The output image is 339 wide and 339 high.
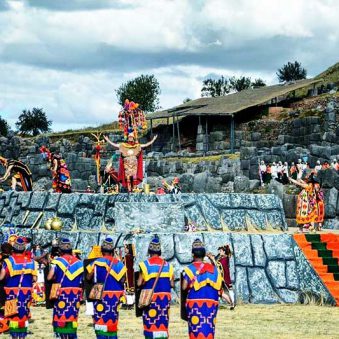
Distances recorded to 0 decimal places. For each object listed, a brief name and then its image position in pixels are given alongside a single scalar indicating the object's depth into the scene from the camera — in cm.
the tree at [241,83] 8956
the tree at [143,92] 8762
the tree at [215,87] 9094
